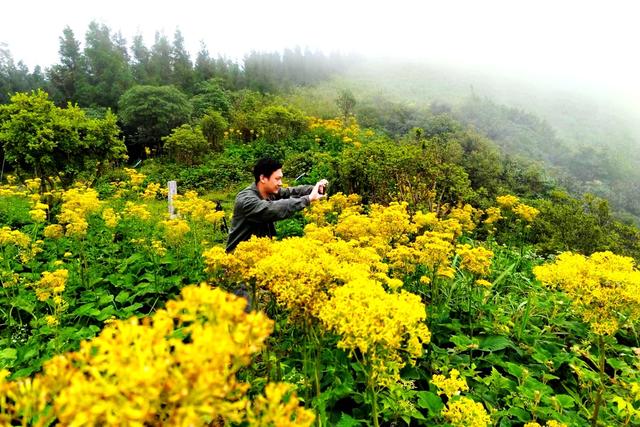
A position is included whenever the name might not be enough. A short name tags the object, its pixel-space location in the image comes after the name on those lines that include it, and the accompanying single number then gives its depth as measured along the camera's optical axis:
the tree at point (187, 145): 21.53
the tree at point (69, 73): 49.88
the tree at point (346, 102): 26.05
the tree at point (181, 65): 59.88
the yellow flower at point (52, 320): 3.61
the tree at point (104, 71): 49.72
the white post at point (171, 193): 8.65
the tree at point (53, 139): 9.73
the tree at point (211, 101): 36.94
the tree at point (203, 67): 62.69
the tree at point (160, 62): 61.33
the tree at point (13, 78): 51.16
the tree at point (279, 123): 21.64
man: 4.59
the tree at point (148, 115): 31.88
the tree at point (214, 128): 23.95
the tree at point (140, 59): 60.78
